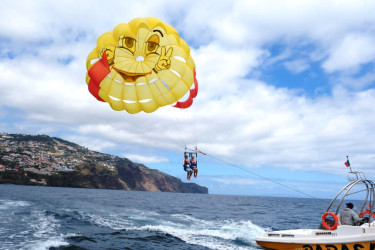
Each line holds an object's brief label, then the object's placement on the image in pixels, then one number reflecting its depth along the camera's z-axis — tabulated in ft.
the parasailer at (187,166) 49.08
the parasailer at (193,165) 48.96
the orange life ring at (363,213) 42.72
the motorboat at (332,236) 36.96
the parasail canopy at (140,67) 46.37
